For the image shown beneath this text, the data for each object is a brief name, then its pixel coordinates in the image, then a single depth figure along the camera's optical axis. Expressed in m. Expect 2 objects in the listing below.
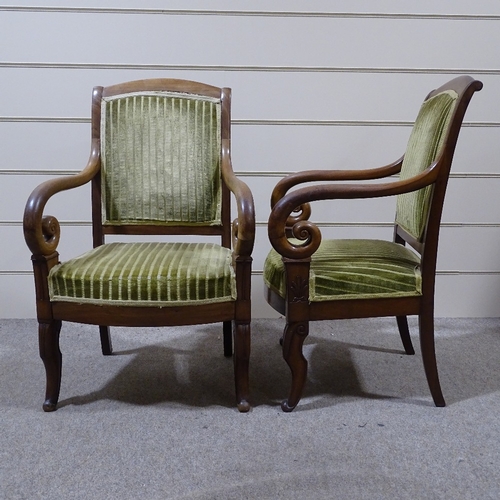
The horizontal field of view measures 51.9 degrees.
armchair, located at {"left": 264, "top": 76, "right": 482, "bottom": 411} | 1.39
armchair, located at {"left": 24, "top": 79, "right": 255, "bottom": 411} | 1.43
